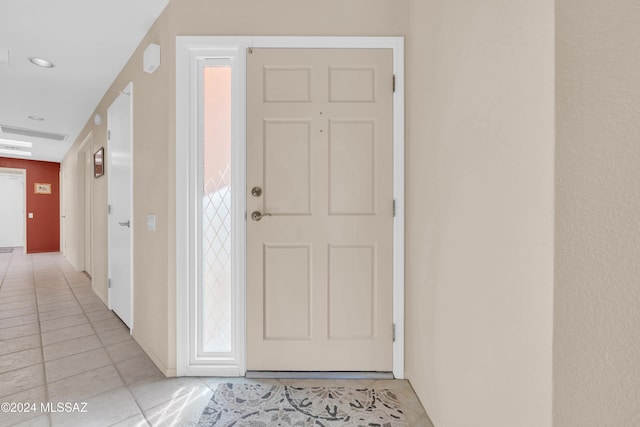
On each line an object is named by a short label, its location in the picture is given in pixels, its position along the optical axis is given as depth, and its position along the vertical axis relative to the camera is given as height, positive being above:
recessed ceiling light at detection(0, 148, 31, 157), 5.11 +1.16
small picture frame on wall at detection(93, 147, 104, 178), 2.77 +0.52
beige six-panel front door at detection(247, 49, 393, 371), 1.54 +0.00
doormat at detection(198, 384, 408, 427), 1.23 -1.01
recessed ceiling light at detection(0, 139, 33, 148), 4.41 +1.18
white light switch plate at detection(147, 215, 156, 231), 1.71 -0.09
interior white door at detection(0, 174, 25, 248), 6.93 -0.05
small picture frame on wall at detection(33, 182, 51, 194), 6.01 +0.50
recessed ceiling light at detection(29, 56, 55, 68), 2.21 +1.30
